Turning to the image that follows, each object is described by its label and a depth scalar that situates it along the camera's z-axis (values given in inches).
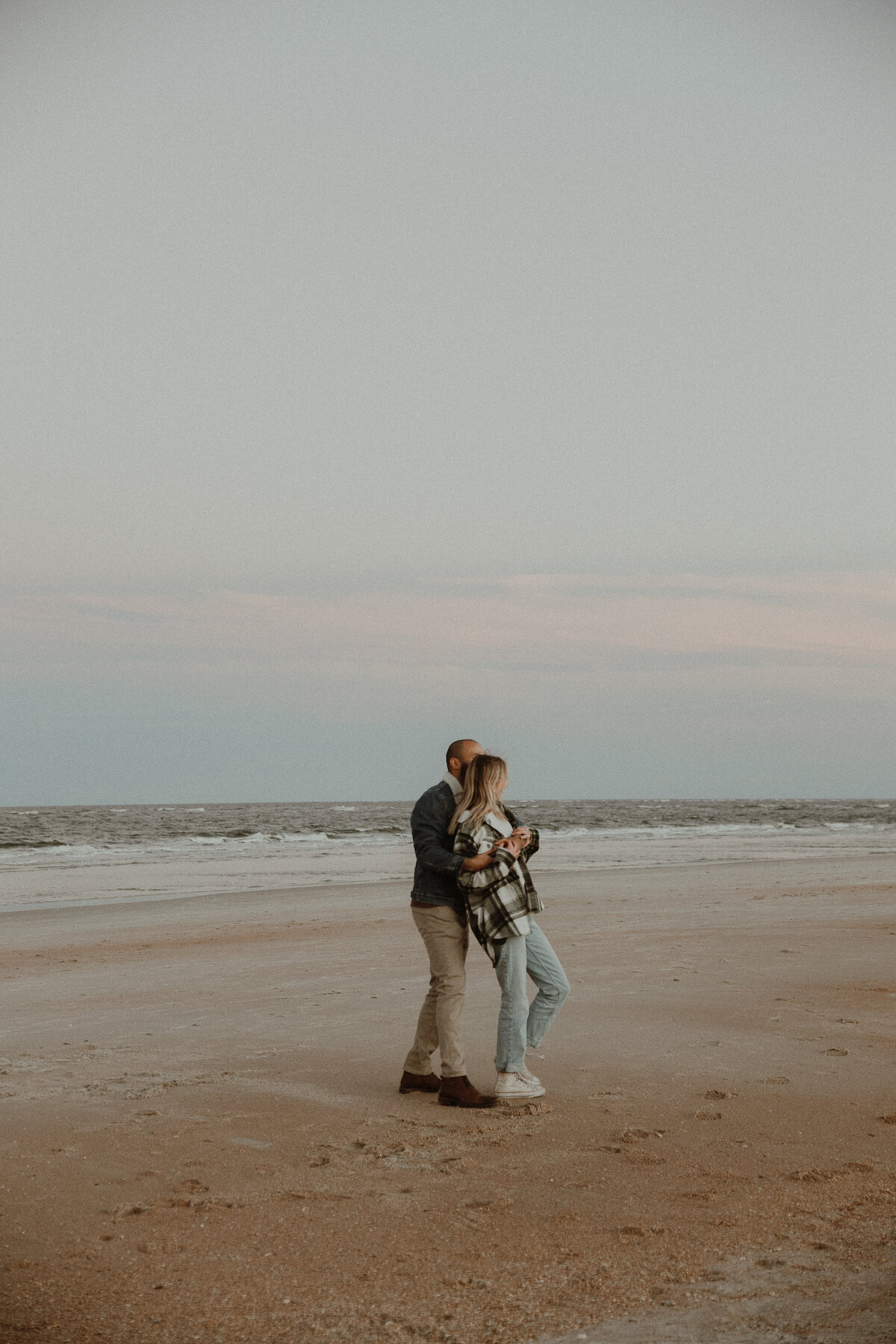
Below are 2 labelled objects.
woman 227.6
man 230.1
